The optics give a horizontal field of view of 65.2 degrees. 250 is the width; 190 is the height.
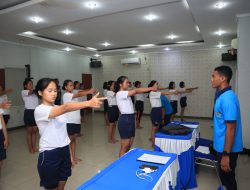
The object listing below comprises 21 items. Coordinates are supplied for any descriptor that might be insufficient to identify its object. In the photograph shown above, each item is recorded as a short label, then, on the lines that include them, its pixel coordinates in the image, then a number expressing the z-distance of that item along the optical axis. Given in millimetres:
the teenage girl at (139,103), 7263
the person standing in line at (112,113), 5215
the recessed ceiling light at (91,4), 3514
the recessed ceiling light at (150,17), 4415
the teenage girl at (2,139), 2695
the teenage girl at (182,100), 7839
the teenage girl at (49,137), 1811
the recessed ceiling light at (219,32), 5502
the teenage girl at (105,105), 7275
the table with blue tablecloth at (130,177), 1411
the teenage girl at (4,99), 4629
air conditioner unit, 9398
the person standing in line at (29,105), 4285
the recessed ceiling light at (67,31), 5529
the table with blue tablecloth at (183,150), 2658
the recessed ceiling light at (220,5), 3556
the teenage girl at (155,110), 4734
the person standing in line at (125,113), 3225
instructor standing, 1855
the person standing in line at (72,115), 3389
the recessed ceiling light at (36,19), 4193
